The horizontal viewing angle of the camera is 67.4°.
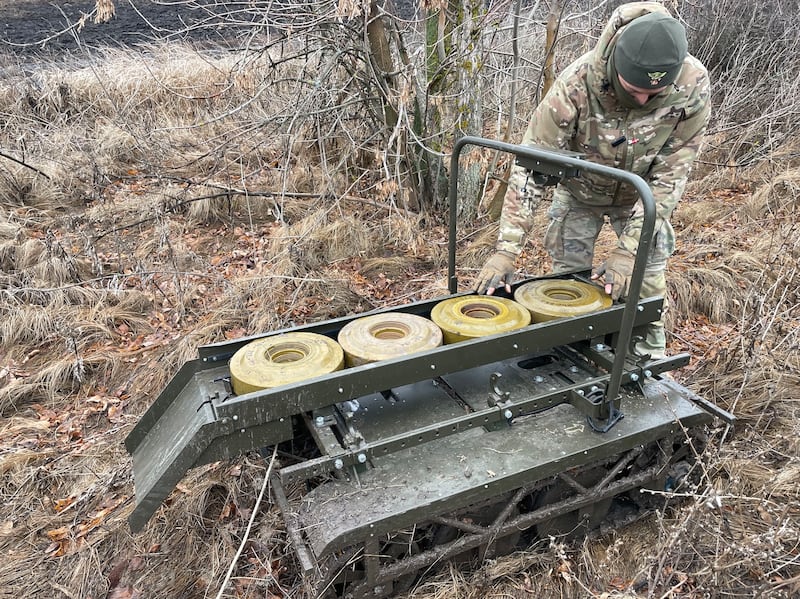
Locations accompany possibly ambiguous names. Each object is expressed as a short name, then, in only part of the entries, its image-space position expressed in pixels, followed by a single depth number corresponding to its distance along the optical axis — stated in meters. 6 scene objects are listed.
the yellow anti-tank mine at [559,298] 3.25
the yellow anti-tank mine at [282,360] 2.75
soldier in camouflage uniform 3.12
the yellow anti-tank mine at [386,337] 2.94
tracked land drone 2.62
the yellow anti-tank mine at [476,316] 3.09
